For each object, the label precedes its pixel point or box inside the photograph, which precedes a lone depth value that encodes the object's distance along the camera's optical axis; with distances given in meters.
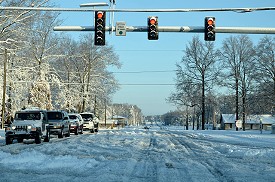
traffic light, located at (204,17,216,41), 17.53
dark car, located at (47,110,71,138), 26.78
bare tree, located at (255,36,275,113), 47.38
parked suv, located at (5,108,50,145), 21.19
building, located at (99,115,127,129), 73.56
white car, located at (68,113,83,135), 33.09
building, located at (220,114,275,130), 95.61
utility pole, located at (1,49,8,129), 36.87
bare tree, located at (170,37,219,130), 52.38
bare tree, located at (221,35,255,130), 52.44
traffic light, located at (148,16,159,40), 17.73
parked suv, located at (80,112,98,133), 37.81
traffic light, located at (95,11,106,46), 17.66
